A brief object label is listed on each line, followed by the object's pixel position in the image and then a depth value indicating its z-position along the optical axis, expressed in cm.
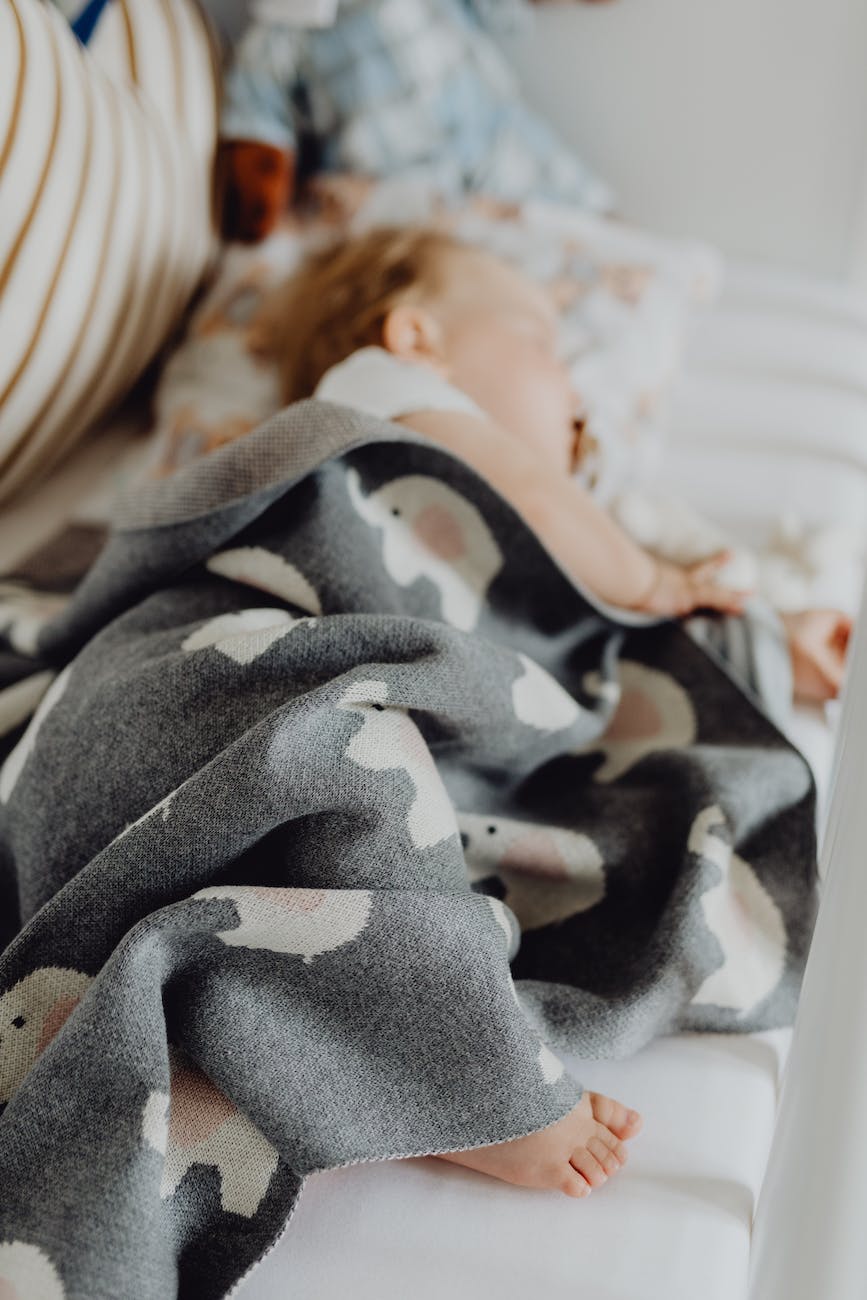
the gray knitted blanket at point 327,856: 52
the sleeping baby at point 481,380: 83
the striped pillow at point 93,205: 88
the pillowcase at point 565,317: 104
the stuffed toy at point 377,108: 115
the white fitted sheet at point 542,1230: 51
